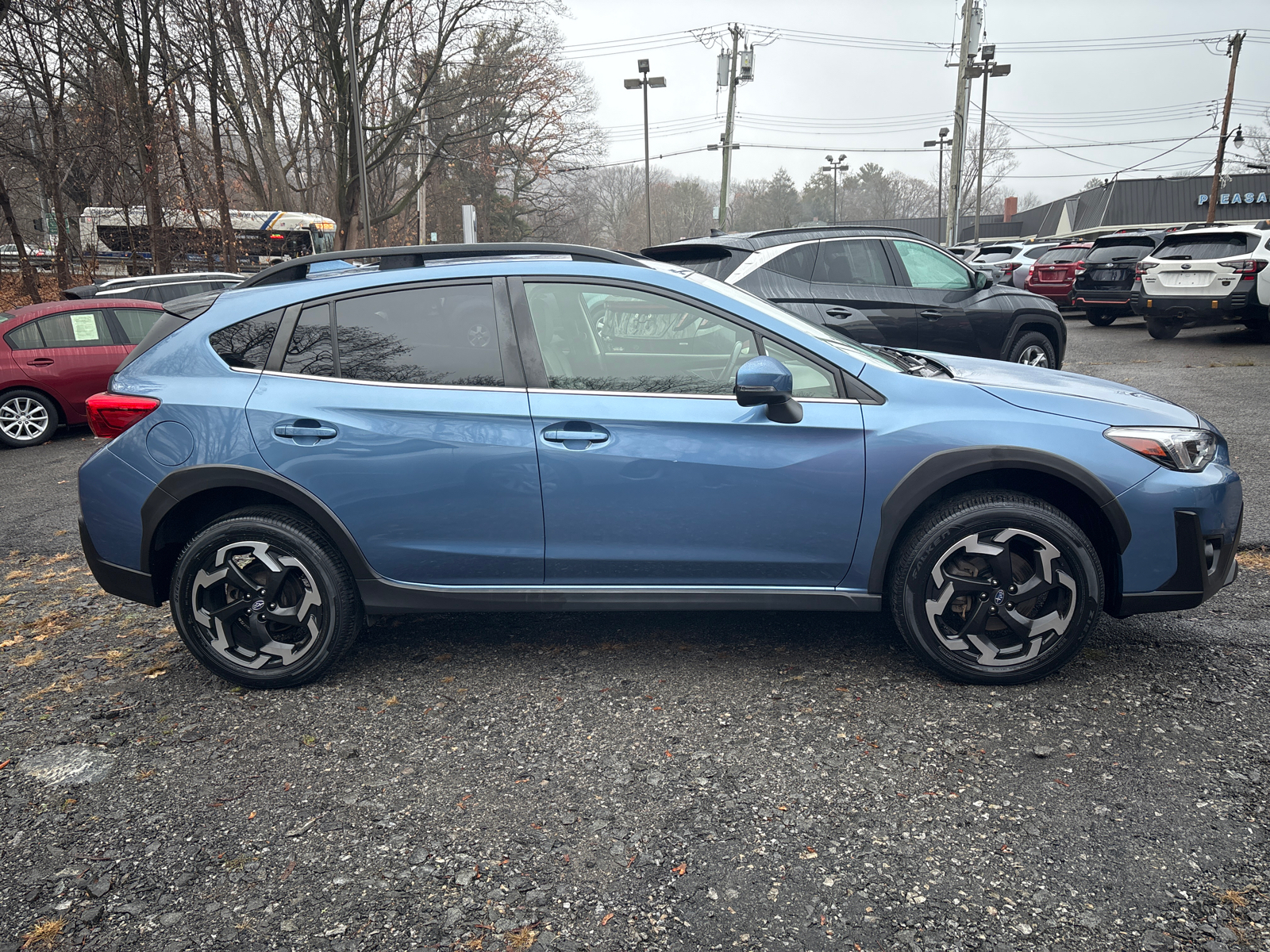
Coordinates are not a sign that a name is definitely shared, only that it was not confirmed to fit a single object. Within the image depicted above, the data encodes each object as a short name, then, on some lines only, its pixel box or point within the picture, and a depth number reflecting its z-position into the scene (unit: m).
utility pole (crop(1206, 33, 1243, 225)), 35.94
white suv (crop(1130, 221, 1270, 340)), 13.16
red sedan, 9.73
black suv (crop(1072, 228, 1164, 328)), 16.64
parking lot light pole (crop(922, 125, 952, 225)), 70.11
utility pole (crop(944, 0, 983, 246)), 23.86
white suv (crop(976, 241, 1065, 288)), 23.47
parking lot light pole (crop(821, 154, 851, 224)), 87.38
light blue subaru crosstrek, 3.30
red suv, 18.92
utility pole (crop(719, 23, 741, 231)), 41.49
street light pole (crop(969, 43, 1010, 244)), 34.84
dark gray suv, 7.38
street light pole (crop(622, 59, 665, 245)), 42.97
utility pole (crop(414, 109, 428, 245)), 31.31
